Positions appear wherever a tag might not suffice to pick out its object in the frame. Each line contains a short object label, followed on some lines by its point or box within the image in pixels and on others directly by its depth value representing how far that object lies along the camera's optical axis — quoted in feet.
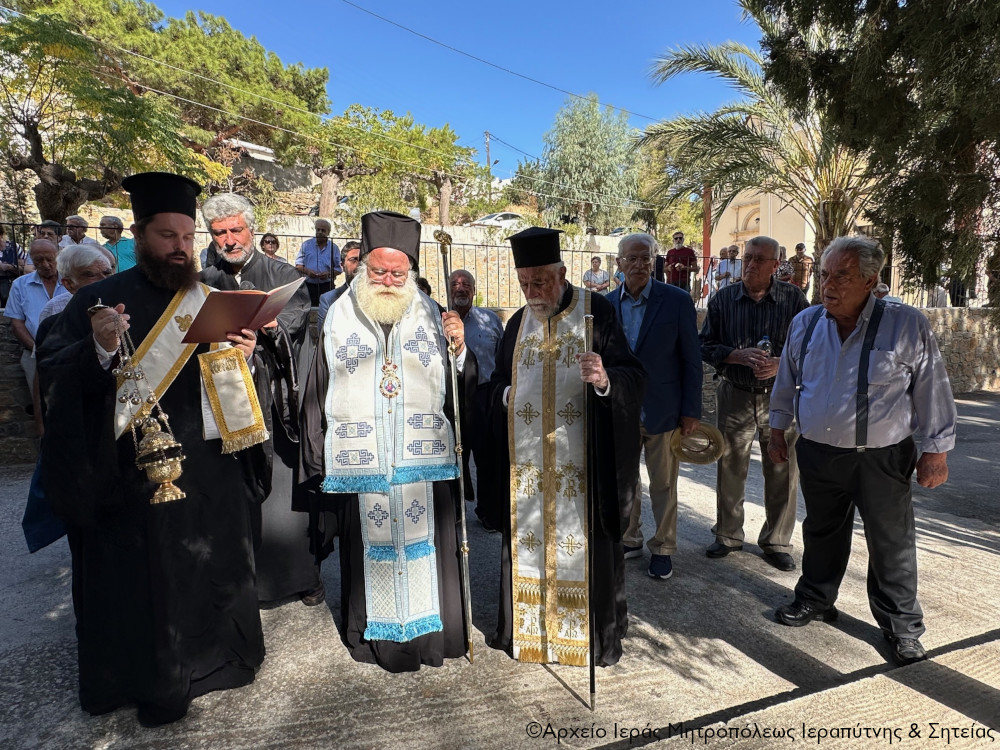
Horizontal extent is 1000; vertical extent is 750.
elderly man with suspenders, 10.28
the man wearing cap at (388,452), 10.37
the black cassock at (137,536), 8.48
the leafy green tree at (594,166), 118.93
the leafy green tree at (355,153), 87.61
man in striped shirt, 14.17
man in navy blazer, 13.74
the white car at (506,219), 95.47
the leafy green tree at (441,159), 97.49
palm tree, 35.88
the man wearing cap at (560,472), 10.30
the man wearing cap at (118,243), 26.53
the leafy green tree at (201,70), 76.64
